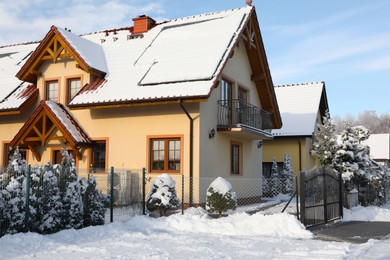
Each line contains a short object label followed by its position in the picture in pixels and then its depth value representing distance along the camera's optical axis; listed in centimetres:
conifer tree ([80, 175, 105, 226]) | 1183
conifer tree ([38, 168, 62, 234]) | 1049
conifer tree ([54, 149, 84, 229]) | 1099
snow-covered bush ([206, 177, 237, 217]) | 1373
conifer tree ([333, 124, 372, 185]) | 1873
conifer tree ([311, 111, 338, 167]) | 1903
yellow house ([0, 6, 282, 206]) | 1675
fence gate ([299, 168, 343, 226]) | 1266
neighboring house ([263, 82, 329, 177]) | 2814
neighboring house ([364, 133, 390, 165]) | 5449
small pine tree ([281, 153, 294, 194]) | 2609
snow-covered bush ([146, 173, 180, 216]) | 1338
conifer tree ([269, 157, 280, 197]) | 2616
